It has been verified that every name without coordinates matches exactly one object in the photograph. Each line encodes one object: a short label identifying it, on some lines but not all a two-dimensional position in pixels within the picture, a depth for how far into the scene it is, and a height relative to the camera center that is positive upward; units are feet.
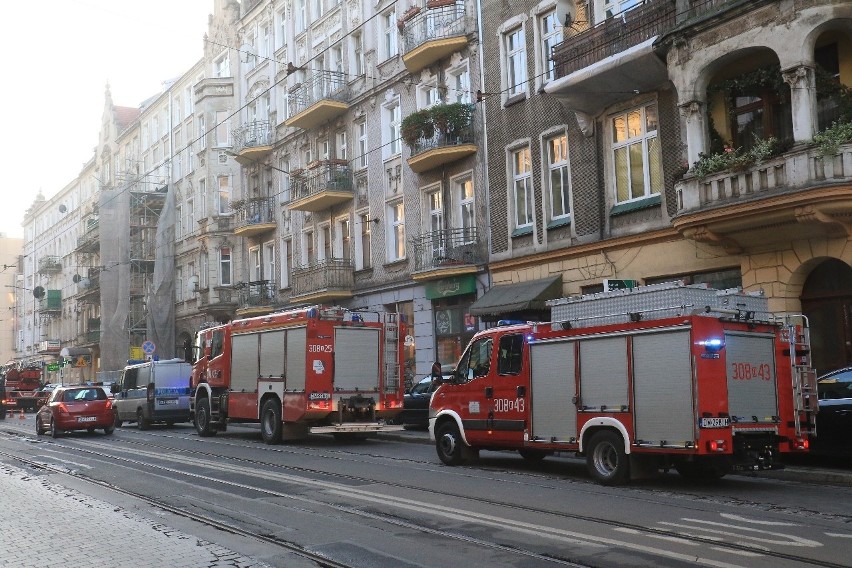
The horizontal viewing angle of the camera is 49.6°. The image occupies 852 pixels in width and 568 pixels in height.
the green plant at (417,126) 91.20 +25.86
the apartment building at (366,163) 91.81 +26.13
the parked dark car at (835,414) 43.77 -1.71
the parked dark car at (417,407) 78.38 -1.62
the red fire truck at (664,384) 39.45 -0.08
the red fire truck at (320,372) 68.23 +1.38
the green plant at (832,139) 52.70 +13.67
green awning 77.30 +7.65
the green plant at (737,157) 56.08 +13.91
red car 89.97 -1.38
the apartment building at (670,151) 56.03 +17.18
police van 99.14 +0.13
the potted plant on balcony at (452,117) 89.56 +26.19
